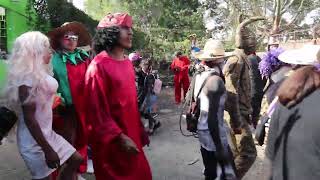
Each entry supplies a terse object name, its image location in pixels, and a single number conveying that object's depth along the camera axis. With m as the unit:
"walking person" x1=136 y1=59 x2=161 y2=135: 5.32
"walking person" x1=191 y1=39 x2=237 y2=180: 2.76
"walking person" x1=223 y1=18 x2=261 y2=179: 3.10
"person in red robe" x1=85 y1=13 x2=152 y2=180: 2.05
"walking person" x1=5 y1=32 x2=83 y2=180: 2.13
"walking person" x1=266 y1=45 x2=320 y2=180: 1.55
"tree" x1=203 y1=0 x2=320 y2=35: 22.45
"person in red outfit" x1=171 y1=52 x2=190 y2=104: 8.12
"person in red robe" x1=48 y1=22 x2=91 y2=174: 2.79
